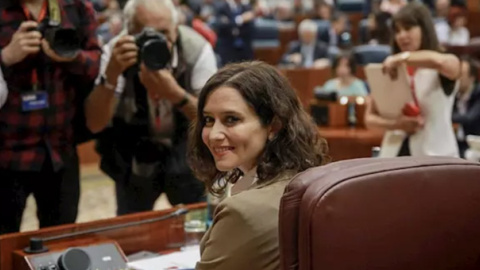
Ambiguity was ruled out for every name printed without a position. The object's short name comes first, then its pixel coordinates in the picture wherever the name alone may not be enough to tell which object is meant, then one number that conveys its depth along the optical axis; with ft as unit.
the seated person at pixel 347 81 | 34.79
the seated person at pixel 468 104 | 28.62
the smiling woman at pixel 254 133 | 8.75
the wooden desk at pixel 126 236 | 11.16
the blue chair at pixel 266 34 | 56.87
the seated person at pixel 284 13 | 63.58
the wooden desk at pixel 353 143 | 23.07
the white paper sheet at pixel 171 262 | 11.12
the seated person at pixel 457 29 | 46.94
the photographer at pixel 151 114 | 14.58
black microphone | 11.07
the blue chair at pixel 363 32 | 52.11
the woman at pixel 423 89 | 16.23
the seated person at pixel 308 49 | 47.62
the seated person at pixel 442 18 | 46.25
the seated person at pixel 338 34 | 52.34
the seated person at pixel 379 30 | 46.00
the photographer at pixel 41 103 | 13.20
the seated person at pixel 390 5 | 47.34
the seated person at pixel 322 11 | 56.55
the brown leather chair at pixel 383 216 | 7.08
